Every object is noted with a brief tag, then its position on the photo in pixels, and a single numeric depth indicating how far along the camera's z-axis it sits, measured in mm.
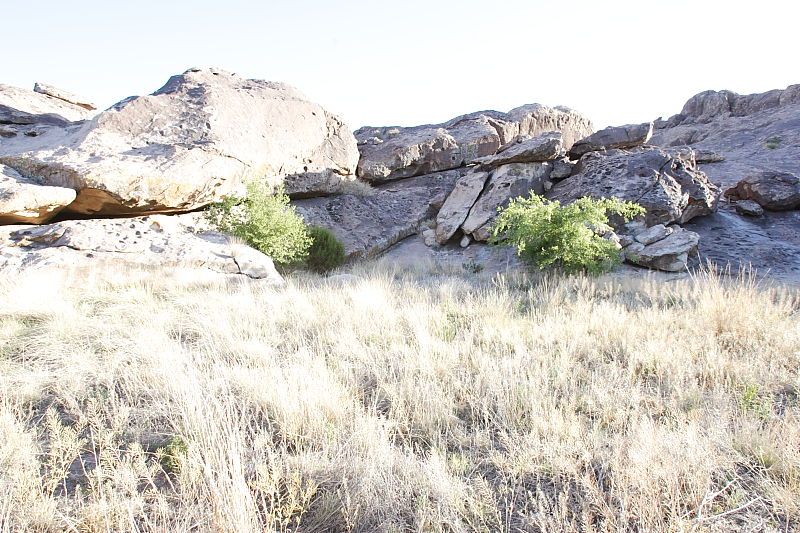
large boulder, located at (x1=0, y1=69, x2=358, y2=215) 8555
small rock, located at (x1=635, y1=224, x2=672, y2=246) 9648
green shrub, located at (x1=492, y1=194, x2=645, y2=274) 8375
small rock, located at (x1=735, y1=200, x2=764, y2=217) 11750
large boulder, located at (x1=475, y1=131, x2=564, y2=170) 12703
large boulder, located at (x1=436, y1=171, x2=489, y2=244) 12974
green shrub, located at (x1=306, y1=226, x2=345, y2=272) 11492
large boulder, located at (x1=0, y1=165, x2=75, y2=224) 7684
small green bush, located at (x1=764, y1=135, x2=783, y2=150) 20672
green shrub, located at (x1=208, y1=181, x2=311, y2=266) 10031
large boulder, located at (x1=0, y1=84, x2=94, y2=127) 10740
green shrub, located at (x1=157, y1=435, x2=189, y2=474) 2424
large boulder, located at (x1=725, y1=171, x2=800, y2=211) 11719
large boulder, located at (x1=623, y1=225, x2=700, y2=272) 8969
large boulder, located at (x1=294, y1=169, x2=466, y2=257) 12984
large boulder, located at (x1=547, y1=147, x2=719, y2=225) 10484
